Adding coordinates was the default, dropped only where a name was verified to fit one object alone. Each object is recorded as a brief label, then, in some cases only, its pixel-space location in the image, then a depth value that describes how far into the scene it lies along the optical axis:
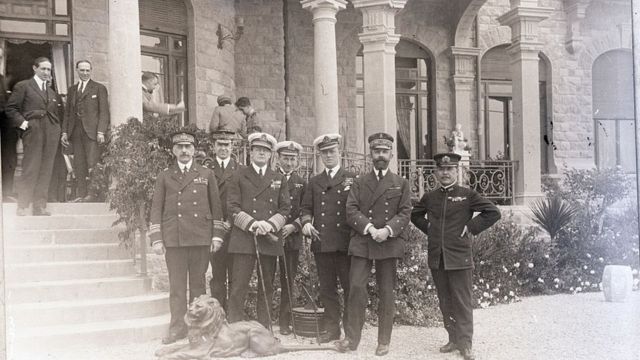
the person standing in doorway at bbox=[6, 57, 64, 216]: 7.87
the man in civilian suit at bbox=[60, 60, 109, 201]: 8.78
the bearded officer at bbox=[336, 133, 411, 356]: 6.52
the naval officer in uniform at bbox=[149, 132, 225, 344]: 6.48
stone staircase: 6.24
